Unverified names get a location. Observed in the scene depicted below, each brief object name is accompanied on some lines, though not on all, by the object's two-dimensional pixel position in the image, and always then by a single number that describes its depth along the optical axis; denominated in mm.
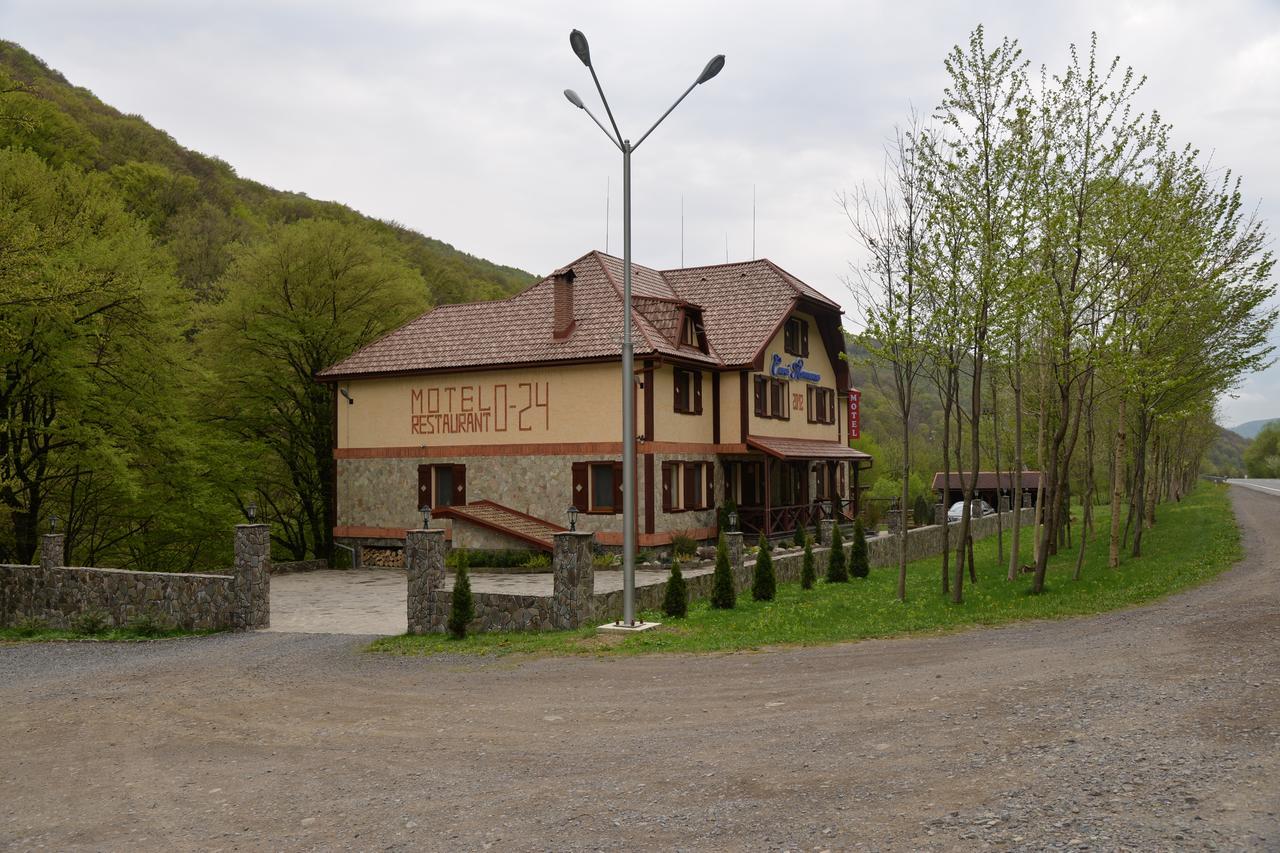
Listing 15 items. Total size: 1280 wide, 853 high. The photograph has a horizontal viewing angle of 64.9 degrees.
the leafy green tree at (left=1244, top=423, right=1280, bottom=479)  124812
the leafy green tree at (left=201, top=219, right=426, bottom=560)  34406
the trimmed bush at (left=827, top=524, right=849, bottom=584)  24359
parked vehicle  43769
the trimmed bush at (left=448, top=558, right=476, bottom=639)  15531
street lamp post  14883
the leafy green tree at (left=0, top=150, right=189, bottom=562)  23906
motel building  29891
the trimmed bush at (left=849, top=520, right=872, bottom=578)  25422
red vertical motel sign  41125
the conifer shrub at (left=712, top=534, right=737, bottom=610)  18875
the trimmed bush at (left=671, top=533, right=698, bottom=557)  29719
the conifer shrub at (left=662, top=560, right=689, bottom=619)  17188
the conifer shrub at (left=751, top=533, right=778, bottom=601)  20500
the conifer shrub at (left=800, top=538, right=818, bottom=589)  22766
